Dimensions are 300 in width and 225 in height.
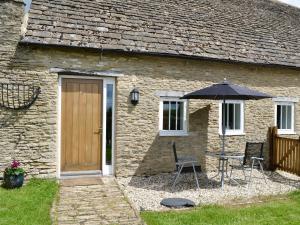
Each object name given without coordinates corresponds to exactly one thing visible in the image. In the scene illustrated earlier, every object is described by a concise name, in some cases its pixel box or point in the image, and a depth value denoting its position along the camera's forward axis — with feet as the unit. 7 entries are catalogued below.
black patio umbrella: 25.28
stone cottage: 27.61
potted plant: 25.13
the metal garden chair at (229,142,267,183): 29.01
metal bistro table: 27.33
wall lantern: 30.50
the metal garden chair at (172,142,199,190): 26.91
